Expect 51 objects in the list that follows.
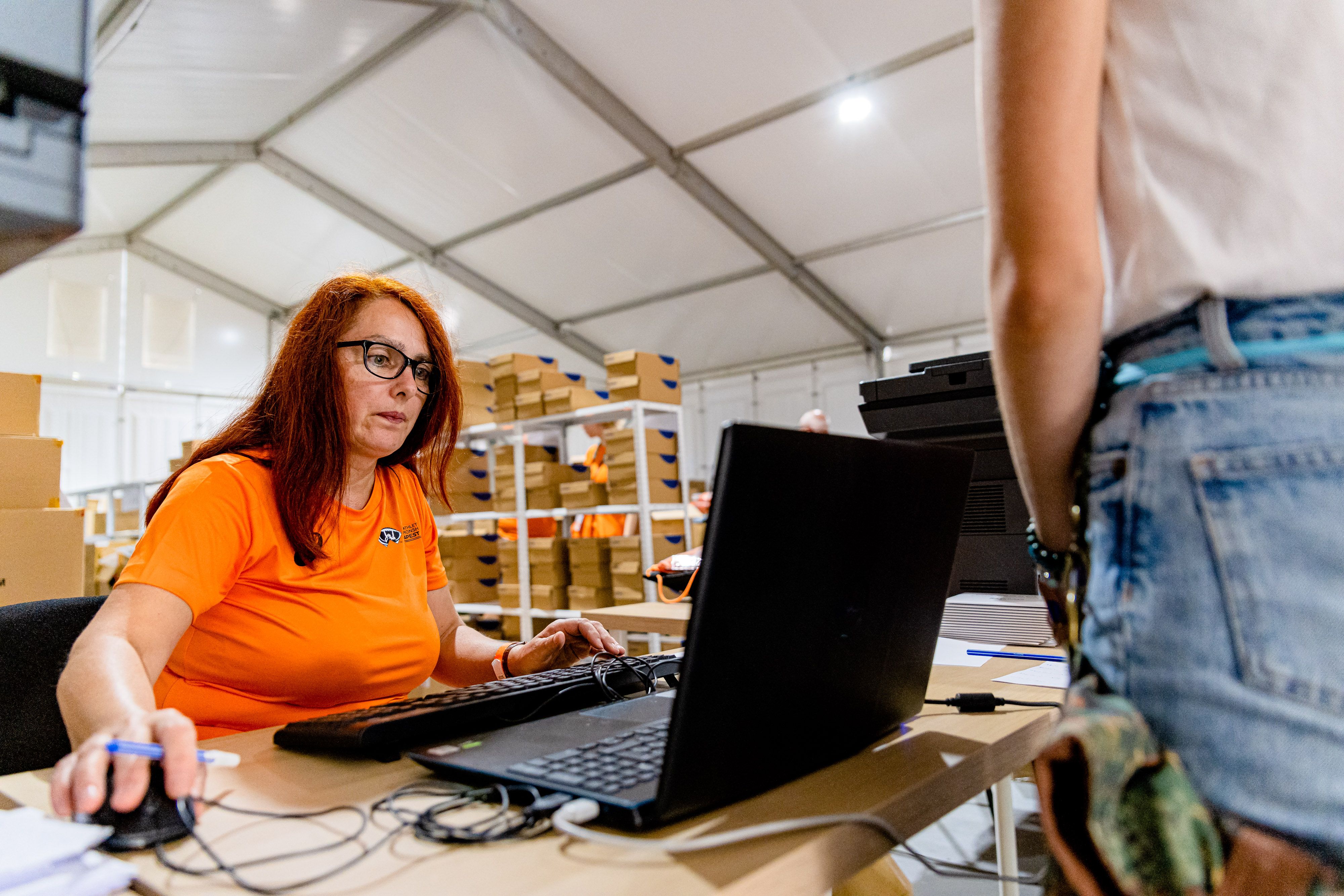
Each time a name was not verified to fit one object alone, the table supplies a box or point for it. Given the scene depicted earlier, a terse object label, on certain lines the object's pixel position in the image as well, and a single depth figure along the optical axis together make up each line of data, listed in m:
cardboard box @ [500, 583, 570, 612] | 4.79
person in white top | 0.40
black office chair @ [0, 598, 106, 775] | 1.06
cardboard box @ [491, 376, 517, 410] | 5.07
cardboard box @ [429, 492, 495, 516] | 5.30
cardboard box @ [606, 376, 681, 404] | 4.48
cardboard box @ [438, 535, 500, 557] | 5.24
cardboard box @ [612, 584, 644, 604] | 4.49
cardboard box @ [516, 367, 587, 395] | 4.89
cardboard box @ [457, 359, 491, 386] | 5.28
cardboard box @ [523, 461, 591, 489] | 4.86
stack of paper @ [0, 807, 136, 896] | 0.47
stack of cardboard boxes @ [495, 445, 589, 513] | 4.88
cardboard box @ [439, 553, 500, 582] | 5.23
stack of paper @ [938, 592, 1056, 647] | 1.28
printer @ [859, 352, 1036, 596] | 1.52
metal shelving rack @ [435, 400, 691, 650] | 4.43
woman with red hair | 0.92
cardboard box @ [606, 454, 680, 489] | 4.50
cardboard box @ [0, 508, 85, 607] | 2.72
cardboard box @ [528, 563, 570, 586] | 4.81
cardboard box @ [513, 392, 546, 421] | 4.86
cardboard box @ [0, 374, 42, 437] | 2.86
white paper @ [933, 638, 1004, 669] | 1.15
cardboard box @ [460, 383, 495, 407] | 5.22
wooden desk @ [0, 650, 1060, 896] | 0.47
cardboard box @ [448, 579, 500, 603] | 5.27
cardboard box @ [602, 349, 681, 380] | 4.52
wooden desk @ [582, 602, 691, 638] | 1.80
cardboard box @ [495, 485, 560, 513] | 4.91
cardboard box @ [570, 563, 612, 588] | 4.64
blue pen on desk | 1.15
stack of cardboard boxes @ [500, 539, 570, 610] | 4.80
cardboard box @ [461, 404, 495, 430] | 5.25
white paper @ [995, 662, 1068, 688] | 0.98
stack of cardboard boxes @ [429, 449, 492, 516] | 5.26
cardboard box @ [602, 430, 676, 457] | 4.50
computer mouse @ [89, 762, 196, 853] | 0.54
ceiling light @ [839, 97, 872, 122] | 5.33
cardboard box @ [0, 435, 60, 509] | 2.75
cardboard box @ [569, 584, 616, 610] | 4.65
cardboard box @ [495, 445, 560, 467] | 5.01
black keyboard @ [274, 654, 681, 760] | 0.74
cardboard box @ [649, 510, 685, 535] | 4.64
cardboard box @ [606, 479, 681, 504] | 4.51
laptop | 0.50
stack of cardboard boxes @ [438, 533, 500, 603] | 5.23
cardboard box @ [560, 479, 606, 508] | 4.67
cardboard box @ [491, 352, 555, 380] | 5.07
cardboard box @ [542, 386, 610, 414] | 4.71
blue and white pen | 0.57
